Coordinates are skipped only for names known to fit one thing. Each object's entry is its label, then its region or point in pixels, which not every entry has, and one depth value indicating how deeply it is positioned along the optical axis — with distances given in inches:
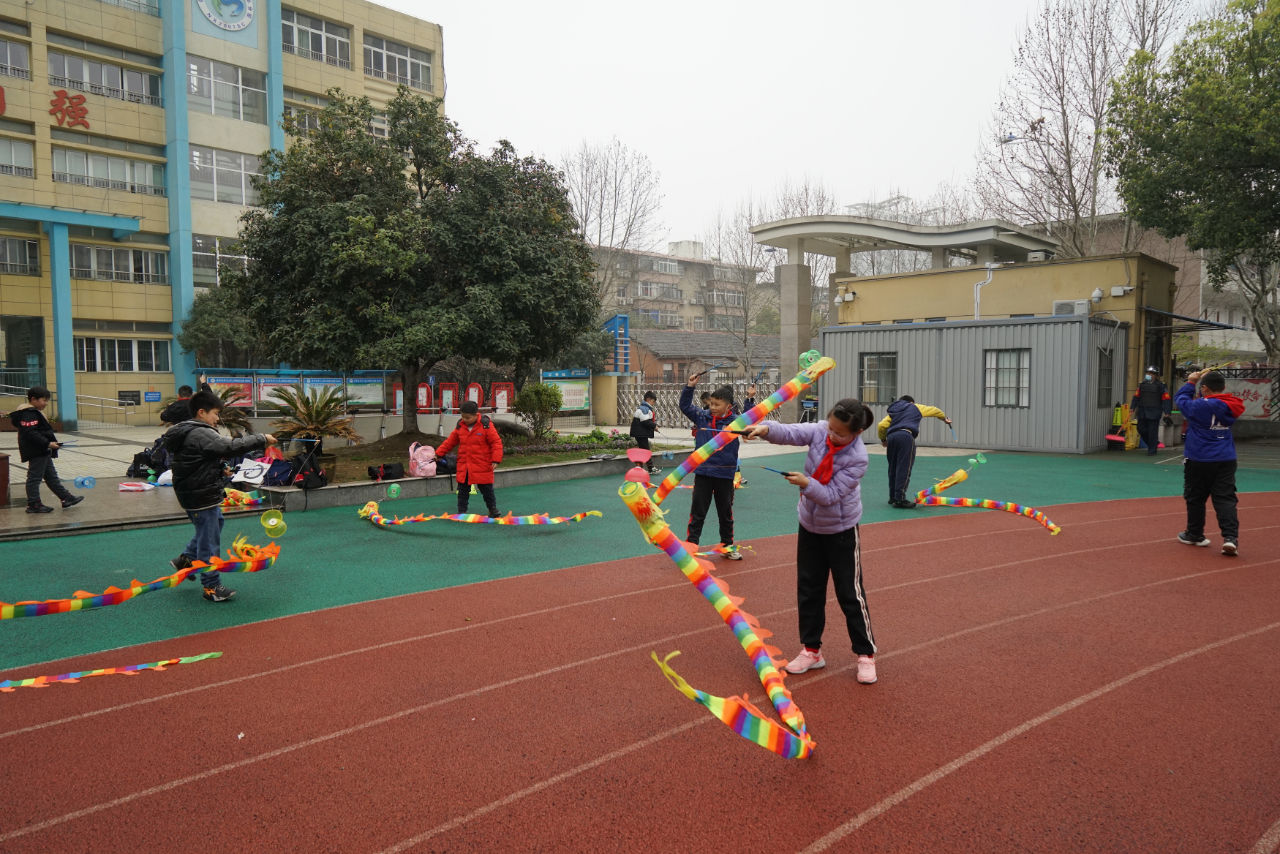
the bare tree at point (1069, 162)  962.7
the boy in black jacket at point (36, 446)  415.2
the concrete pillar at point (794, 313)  1072.2
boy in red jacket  412.2
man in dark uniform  758.5
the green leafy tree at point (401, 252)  619.8
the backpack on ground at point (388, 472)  511.5
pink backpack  537.3
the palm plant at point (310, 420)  509.4
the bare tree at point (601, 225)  1397.6
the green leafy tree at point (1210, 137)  677.9
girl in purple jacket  190.1
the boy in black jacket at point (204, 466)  261.0
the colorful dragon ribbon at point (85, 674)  191.9
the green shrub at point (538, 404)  737.0
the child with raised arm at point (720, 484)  323.0
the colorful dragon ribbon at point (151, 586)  218.5
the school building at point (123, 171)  1147.9
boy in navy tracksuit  465.1
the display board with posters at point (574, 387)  1125.1
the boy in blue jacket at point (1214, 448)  328.8
